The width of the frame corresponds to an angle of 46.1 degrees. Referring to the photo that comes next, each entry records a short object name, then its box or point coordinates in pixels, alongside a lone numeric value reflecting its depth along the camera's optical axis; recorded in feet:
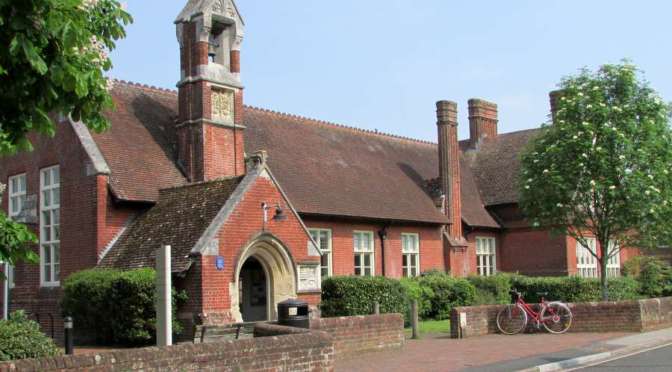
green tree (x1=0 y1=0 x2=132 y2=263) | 20.74
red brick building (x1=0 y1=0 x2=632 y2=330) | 68.33
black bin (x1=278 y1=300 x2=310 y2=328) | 52.80
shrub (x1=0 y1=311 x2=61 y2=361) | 39.68
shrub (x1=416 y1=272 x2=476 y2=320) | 95.81
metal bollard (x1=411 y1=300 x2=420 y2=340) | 71.36
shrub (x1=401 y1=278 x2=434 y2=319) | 88.07
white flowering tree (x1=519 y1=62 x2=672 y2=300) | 83.87
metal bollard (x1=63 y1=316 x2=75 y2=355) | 48.06
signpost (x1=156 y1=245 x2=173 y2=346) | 41.11
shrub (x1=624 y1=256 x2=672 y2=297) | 117.80
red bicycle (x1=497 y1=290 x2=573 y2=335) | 71.87
